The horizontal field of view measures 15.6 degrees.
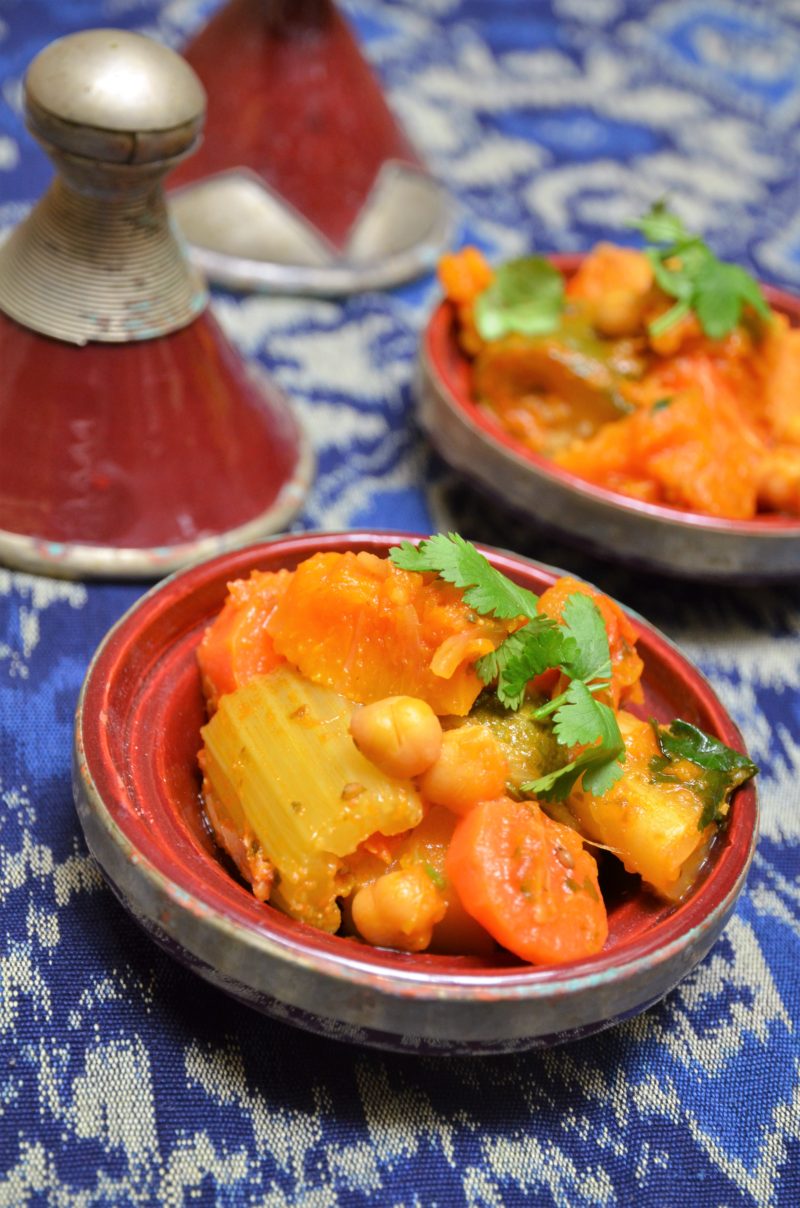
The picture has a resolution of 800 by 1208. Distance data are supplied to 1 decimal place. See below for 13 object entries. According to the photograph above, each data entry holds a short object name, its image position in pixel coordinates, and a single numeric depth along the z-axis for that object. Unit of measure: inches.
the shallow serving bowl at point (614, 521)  20.7
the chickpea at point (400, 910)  16.6
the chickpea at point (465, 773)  16.9
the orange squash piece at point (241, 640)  17.8
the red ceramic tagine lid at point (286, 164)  26.3
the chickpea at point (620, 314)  22.4
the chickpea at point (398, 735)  16.7
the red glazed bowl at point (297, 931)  16.2
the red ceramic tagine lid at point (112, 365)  19.3
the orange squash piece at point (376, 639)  17.3
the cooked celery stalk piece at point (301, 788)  16.8
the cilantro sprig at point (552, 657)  17.2
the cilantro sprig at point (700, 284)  22.1
